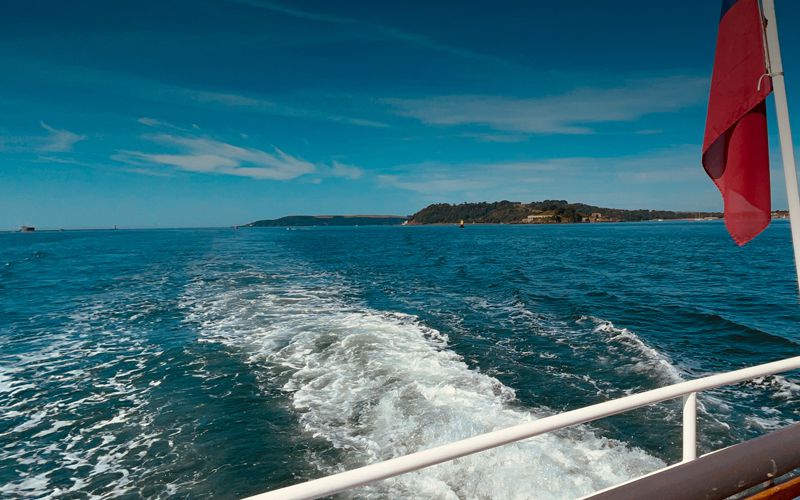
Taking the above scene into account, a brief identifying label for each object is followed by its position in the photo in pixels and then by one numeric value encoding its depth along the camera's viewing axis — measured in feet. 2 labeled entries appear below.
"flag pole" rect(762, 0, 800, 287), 8.66
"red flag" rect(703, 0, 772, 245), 8.89
